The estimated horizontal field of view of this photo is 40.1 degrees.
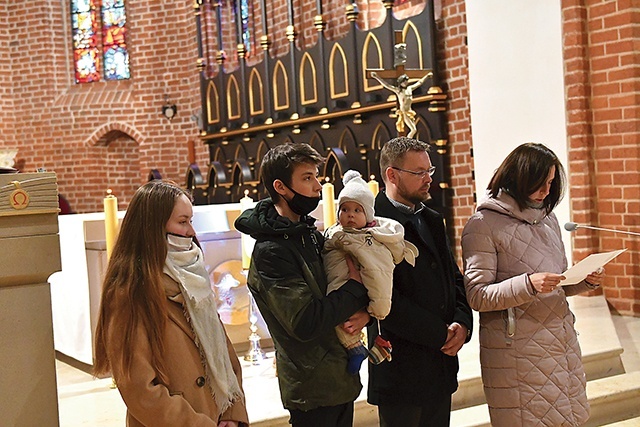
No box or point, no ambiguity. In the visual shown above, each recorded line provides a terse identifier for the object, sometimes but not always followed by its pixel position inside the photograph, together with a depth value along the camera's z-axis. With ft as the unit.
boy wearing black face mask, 8.45
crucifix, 21.79
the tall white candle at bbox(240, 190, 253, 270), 15.90
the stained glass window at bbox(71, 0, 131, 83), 45.27
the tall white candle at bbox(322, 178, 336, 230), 16.22
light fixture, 43.62
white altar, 17.56
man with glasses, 9.61
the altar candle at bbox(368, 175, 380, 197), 17.11
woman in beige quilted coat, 9.95
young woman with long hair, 7.63
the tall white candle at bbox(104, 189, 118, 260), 15.16
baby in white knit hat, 8.72
